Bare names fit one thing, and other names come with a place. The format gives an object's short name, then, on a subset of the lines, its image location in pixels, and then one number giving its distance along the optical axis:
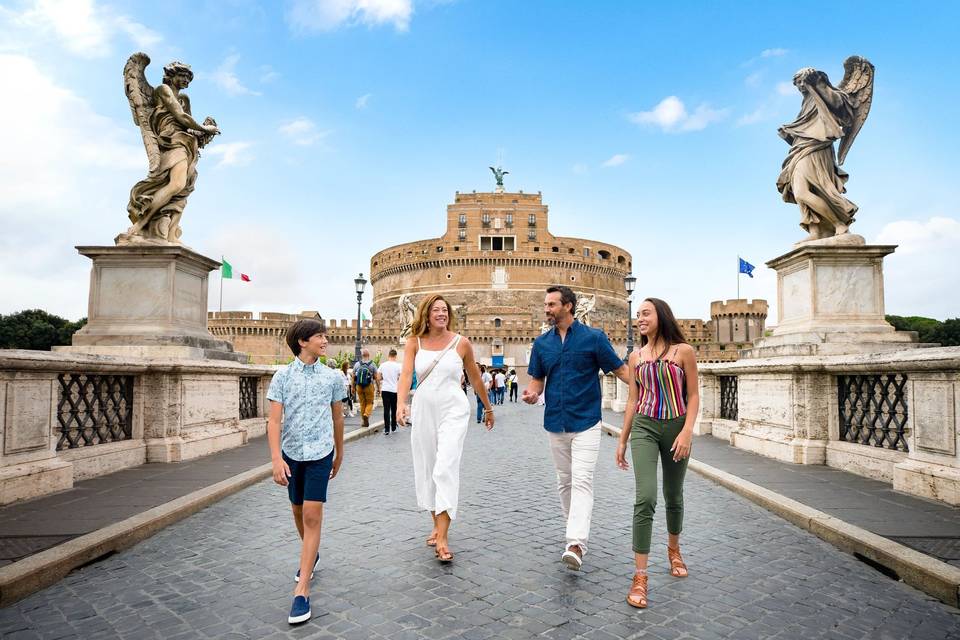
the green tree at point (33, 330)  47.25
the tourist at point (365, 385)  11.98
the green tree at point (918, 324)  56.62
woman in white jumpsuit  3.79
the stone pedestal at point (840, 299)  6.82
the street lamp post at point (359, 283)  19.34
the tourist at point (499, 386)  21.53
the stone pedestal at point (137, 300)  6.96
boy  3.00
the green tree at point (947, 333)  53.31
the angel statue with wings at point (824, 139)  7.19
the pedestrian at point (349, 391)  14.98
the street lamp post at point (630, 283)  20.31
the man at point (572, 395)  3.54
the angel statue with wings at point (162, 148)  7.24
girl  3.27
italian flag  39.07
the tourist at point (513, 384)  25.82
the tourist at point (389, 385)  11.34
